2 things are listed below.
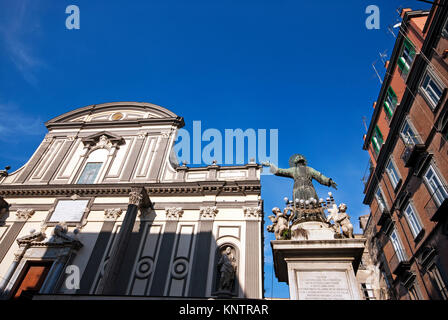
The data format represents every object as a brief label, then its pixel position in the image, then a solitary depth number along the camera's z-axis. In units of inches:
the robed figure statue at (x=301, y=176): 327.6
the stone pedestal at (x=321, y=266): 238.1
